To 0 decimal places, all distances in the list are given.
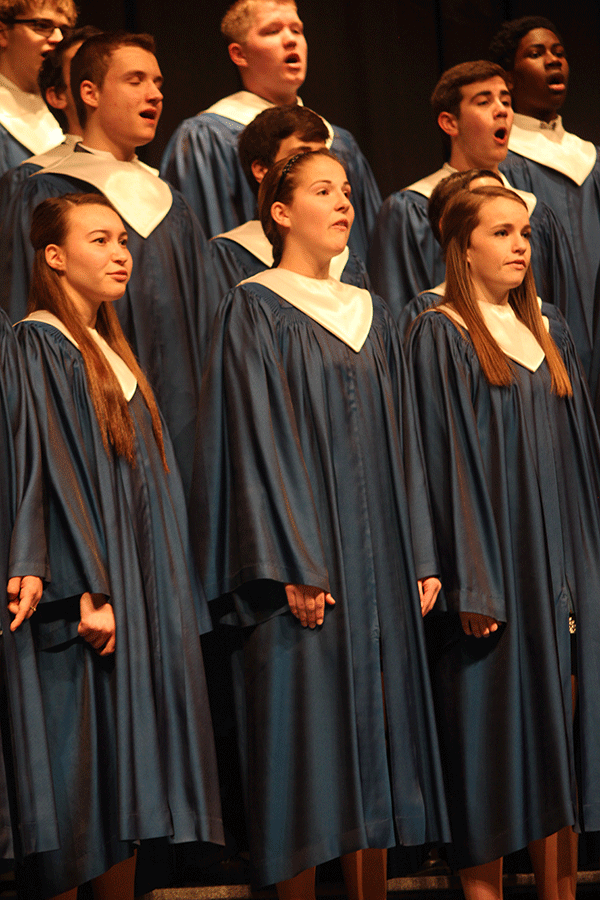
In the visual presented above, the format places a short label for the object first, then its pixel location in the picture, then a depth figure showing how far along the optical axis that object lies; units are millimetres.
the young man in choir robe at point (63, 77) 8109
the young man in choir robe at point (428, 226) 8531
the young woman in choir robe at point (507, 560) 6328
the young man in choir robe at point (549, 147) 9312
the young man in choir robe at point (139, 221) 7418
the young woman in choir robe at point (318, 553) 5887
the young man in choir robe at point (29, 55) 8375
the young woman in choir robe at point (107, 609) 5645
